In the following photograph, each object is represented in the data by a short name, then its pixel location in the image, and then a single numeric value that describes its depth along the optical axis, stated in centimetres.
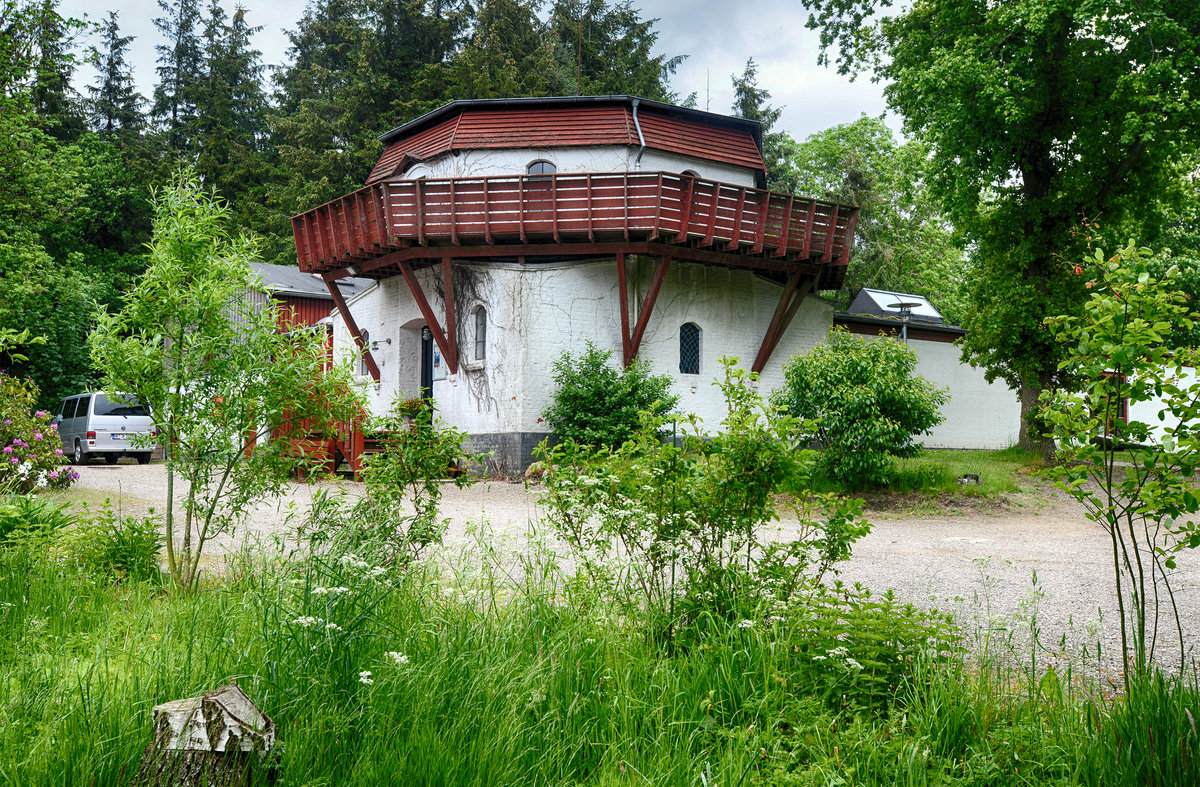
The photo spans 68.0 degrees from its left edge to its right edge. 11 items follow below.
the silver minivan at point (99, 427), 2331
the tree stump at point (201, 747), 279
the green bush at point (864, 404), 1362
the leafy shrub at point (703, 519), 448
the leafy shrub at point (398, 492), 505
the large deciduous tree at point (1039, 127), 1541
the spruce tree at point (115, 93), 4553
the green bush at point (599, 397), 1767
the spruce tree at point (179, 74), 4469
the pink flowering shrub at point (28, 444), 1084
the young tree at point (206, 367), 571
